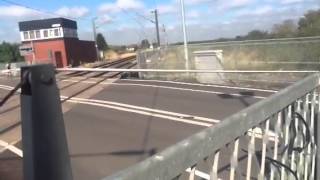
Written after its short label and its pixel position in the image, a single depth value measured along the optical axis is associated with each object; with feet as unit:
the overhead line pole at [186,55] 47.11
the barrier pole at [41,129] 4.18
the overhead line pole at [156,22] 133.56
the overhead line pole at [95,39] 136.69
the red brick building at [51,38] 114.90
